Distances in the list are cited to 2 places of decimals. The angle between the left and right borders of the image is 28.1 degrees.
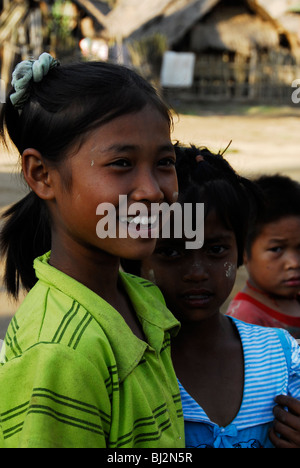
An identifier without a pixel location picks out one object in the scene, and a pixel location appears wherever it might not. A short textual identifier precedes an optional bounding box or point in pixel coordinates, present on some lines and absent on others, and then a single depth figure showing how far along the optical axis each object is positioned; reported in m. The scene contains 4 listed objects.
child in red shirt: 2.54
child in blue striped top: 1.59
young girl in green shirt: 1.10
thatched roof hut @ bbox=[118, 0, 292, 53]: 16.61
